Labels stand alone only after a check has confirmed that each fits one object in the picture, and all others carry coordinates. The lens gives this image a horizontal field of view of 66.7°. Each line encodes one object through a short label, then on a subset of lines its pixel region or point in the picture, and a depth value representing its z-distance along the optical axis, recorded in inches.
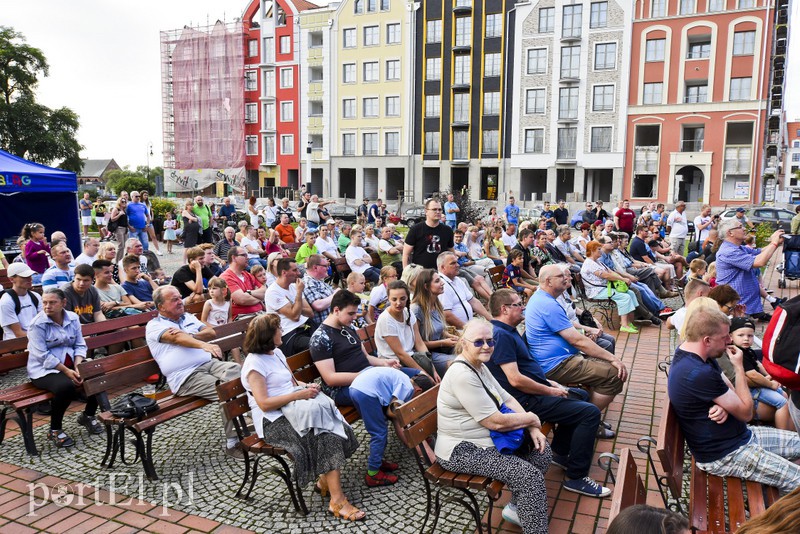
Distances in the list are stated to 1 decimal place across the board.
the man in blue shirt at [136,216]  569.0
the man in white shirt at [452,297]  286.2
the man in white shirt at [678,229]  665.0
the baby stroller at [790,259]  504.8
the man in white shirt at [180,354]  211.6
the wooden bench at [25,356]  198.2
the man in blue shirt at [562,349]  209.6
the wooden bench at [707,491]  132.8
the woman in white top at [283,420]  166.9
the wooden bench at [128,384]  184.1
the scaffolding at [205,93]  2231.8
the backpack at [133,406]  185.6
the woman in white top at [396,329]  218.8
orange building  1562.5
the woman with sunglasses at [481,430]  146.3
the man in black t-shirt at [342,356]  185.9
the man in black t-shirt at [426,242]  343.0
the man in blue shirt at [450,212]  793.6
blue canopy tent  540.4
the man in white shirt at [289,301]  262.5
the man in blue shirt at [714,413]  148.3
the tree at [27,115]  1674.5
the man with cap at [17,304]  243.9
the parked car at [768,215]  1023.0
